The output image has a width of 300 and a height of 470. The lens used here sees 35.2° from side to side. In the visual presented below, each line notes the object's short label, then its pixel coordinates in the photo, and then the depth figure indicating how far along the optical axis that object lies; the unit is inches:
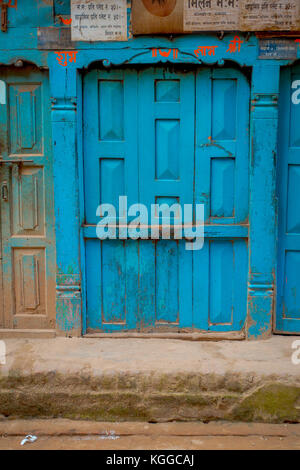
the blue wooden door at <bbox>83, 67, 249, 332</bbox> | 152.6
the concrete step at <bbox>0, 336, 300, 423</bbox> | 138.5
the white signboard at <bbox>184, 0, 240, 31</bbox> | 145.0
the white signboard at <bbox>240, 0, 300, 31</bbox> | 144.9
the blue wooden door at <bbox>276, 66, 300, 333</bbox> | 152.5
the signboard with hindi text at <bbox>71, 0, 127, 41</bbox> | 147.0
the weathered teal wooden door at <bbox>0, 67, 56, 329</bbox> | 156.2
